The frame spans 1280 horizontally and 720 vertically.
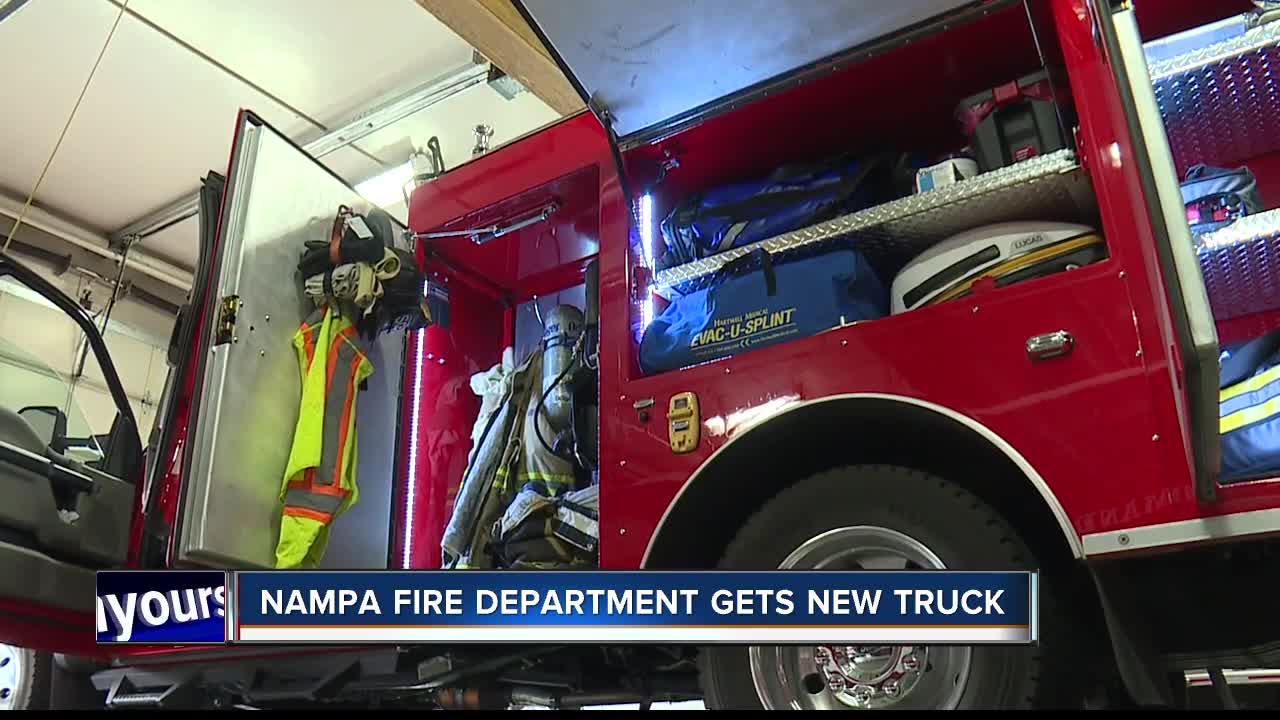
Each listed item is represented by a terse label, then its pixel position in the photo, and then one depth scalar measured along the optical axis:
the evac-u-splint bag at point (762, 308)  2.78
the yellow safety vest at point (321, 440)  3.27
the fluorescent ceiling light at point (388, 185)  7.83
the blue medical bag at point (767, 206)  3.03
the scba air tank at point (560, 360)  3.63
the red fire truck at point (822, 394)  2.17
